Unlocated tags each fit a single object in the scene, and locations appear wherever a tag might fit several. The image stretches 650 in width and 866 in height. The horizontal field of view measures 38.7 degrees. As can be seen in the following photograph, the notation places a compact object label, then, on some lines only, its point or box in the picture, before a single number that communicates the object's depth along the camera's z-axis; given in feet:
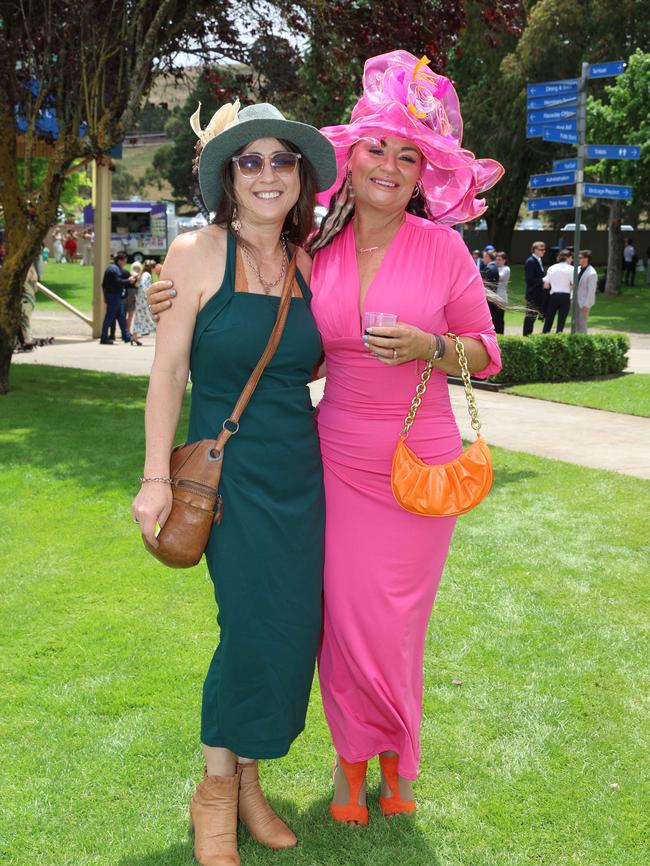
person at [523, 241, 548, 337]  60.95
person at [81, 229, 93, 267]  142.87
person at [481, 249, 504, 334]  59.81
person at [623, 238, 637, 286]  115.75
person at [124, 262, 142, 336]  65.69
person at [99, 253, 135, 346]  60.34
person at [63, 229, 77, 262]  148.15
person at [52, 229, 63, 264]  146.40
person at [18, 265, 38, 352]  51.65
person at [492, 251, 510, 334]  61.72
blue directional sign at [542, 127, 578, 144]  44.34
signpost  43.70
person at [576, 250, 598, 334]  58.85
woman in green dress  8.70
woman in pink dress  9.34
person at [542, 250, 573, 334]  59.31
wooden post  63.31
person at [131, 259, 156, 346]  68.54
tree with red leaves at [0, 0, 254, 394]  31.32
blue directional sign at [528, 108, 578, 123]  44.75
